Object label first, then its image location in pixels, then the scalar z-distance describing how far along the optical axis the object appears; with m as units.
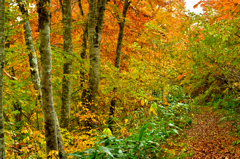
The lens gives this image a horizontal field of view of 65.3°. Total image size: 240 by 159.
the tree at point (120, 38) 8.52
